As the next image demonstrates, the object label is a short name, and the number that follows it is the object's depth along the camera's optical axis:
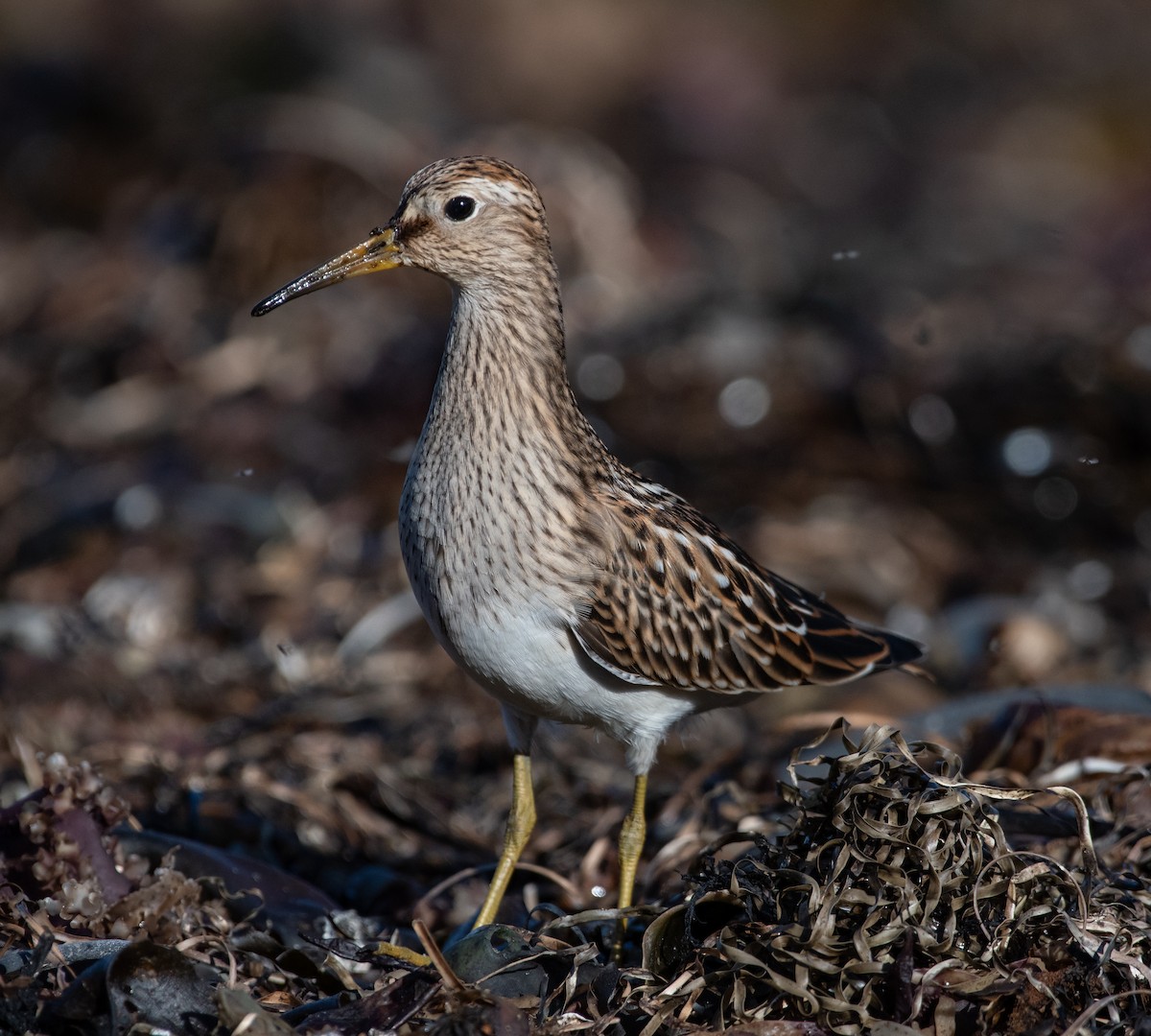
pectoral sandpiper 8.15
